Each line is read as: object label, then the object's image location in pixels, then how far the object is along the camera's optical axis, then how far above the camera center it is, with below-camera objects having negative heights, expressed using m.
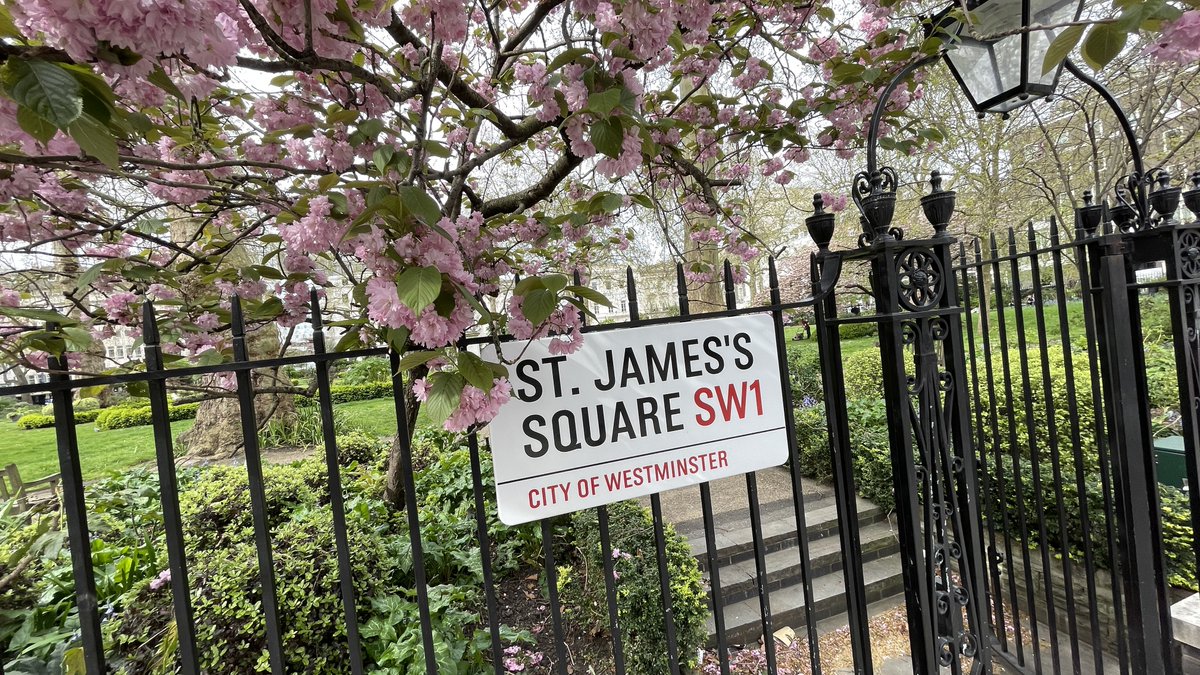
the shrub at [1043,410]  4.48 -1.21
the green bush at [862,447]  5.33 -1.61
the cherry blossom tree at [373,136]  0.80 +0.60
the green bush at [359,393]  9.52 -0.72
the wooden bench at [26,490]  4.57 -0.99
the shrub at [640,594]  2.95 -1.62
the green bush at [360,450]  5.61 -1.05
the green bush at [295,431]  8.06 -1.05
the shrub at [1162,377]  5.44 -1.20
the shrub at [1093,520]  3.46 -1.82
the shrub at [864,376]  8.50 -1.25
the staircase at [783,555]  3.99 -2.19
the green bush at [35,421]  9.62 -0.55
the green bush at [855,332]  14.88 -0.80
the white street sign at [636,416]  1.40 -0.26
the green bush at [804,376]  8.86 -1.19
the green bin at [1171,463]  3.81 -1.46
